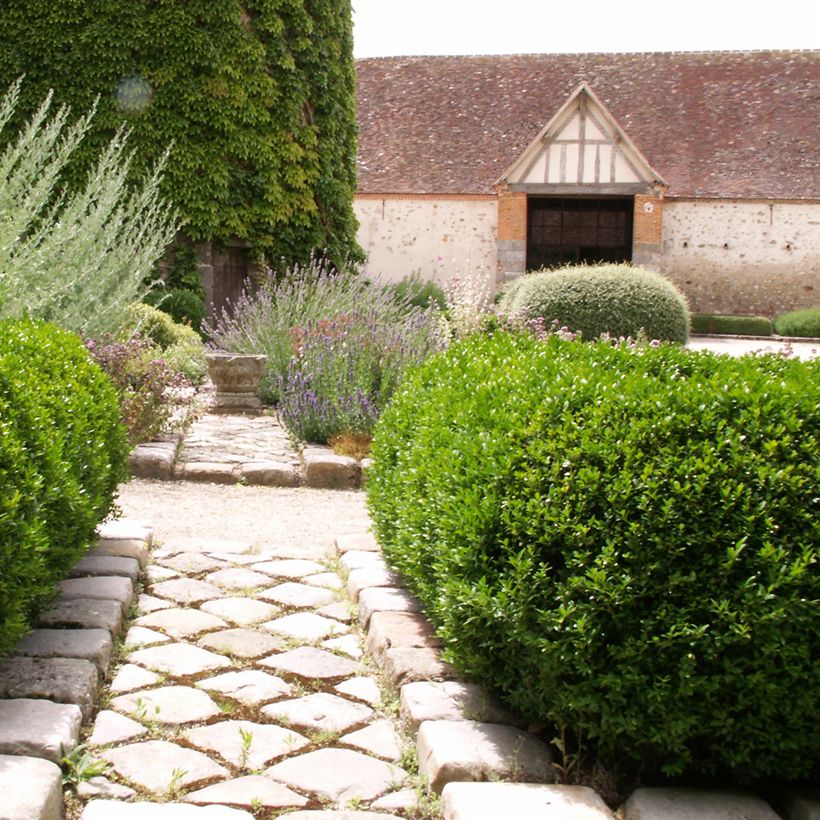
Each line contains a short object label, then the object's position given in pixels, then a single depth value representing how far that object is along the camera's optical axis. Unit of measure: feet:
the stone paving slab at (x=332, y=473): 21.07
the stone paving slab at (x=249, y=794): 7.89
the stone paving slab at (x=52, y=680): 9.10
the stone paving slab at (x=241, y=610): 12.23
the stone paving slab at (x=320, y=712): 9.45
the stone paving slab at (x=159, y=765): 8.18
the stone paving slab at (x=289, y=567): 14.32
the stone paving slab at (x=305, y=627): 11.80
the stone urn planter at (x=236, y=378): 27.78
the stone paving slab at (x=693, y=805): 7.45
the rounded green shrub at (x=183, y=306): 41.70
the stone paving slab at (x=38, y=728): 8.02
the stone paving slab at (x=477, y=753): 8.02
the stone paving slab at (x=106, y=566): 13.05
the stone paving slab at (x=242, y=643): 11.12
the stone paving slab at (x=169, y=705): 9.37
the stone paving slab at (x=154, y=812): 7.48
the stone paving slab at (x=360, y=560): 14.10
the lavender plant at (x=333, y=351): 23.97
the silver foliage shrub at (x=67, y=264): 20.56
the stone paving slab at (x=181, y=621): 11.70
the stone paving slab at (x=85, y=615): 10.98
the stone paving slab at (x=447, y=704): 9.04
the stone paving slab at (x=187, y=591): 12.92
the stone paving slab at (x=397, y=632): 10.77
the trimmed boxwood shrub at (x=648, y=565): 7.55
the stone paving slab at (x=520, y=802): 7.29
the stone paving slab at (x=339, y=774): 8.18
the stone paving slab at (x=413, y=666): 9.90
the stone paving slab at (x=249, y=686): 9.95
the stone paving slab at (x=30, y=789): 6.98
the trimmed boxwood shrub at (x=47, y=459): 8.67
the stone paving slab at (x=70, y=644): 10.06
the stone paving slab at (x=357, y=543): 15.21
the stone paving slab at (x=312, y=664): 10.63
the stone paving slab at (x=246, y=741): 8.66
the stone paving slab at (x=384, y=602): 11.91
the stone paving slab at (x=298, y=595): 13.01
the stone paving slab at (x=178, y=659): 10.54
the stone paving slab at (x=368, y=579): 12.98
